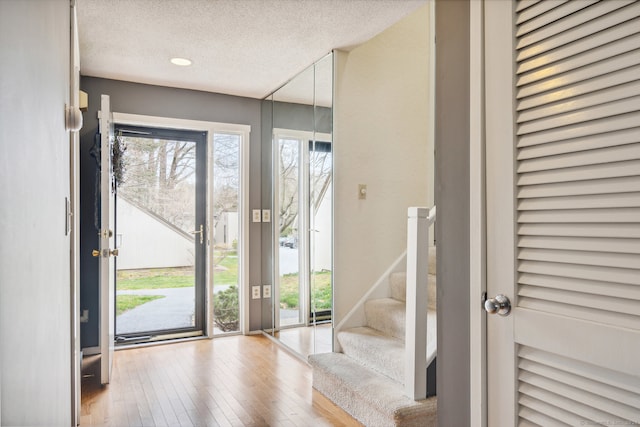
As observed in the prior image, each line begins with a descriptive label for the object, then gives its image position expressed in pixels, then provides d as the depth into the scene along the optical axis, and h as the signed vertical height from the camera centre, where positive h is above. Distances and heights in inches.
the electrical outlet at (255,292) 169.3 -31.1
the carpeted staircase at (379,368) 86.4 -38.6
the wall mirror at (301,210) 127.0 +1.4
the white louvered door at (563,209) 45.3 +0.5
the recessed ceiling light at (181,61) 129.6 +47.5
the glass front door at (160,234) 155.3 -7.3
